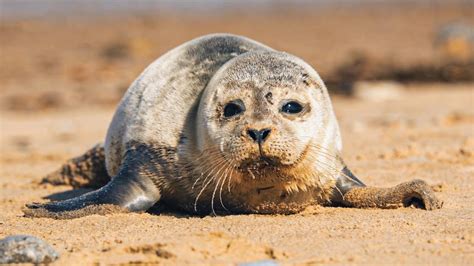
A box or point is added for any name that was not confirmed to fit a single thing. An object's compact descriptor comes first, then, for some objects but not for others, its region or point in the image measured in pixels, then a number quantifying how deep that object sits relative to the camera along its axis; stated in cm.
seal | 1075
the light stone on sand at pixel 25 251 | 923
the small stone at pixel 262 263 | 896
